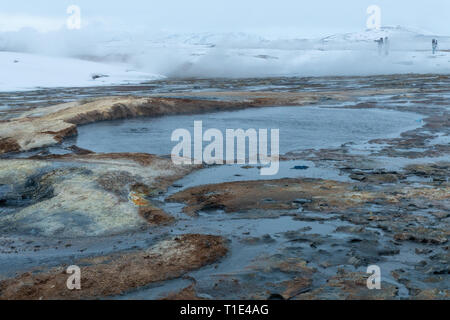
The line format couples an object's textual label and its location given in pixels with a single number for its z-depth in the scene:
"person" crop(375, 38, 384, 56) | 84.81
